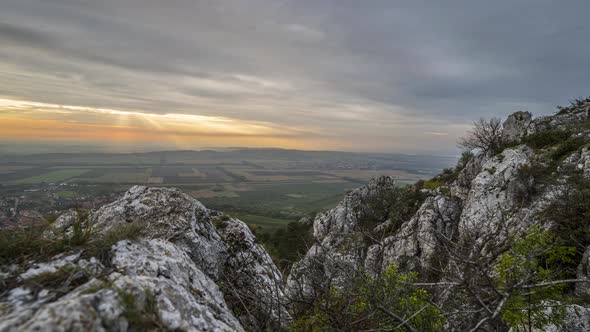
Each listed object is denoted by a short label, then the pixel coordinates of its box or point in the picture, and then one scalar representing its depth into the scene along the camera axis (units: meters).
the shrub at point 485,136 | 33.67
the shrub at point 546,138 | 21.54
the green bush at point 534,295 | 7.49
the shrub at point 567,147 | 18.97
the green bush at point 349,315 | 5.47
